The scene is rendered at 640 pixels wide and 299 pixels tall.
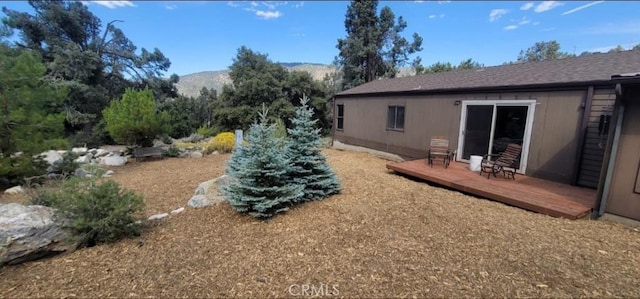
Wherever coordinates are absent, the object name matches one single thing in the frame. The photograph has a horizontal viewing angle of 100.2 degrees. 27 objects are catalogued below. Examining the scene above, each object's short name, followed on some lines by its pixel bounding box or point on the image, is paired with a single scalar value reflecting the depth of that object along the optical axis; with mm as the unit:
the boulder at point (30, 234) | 2639
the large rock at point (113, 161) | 8812
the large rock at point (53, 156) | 7263
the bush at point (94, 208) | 3029
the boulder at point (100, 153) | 9903
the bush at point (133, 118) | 8969
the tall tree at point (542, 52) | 26781
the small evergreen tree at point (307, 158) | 4406
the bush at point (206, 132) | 16862
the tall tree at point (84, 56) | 16125
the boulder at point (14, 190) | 5637
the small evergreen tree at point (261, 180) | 3809
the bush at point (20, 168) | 5695
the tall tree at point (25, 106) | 5516
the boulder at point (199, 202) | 4539
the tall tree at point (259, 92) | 18188
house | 3646
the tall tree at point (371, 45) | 21734
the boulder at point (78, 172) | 6945
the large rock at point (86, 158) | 8590
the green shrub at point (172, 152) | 10312
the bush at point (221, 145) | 11336
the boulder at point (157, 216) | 4094
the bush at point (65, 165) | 6730
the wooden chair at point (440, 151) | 6852
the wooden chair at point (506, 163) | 5648
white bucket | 6221
